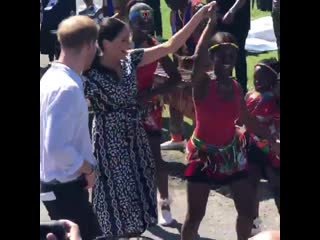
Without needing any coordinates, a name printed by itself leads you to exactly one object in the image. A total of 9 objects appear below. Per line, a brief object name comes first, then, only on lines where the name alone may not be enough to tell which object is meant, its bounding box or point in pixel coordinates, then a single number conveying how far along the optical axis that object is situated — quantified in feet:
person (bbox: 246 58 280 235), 17.15
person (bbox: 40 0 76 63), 31.58
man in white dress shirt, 12.91
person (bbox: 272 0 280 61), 28.12
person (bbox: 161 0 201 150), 25.27
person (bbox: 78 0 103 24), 31.14
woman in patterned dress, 15.33
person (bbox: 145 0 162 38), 32.30
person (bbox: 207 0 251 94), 25.82
